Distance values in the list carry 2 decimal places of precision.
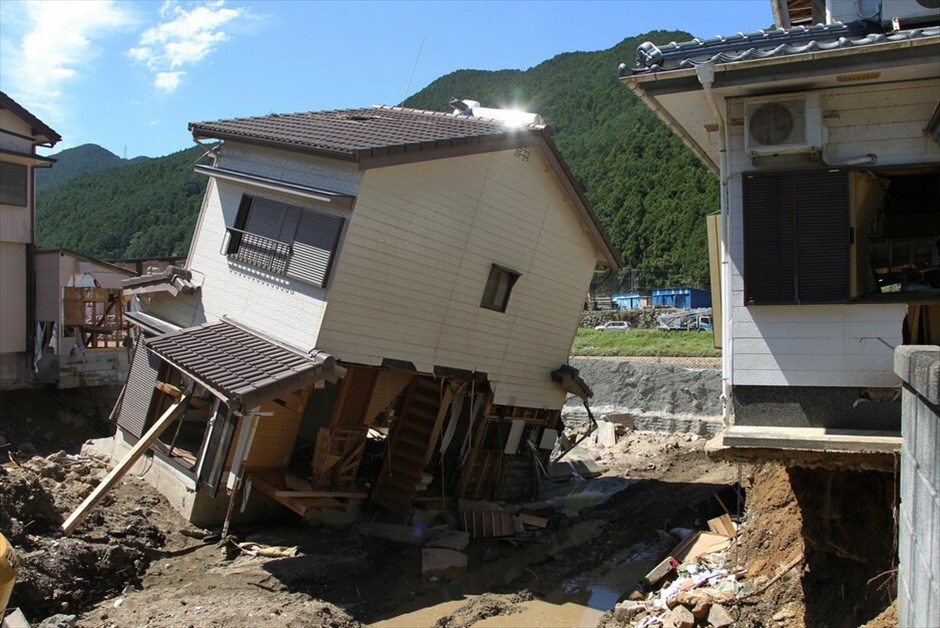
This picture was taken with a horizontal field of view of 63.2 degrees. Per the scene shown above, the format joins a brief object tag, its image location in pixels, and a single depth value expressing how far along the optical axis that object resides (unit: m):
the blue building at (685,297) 57.28
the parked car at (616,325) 47.76
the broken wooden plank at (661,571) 11.41
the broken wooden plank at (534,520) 15.96
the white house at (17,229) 21.14
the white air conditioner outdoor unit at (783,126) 7.36
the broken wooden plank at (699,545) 11.74
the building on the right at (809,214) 7.16
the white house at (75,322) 21.88
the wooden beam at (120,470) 11.59
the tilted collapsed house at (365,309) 12.52
